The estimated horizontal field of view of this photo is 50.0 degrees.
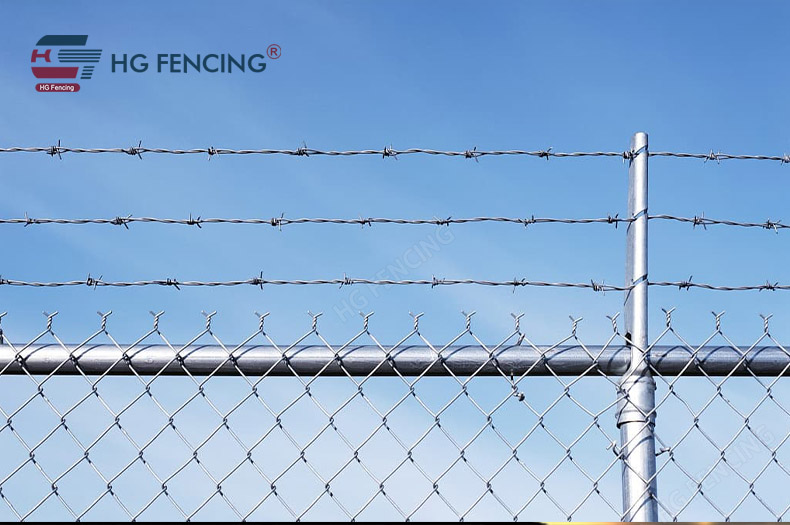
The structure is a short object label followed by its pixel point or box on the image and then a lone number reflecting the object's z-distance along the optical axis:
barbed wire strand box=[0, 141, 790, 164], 2.96
